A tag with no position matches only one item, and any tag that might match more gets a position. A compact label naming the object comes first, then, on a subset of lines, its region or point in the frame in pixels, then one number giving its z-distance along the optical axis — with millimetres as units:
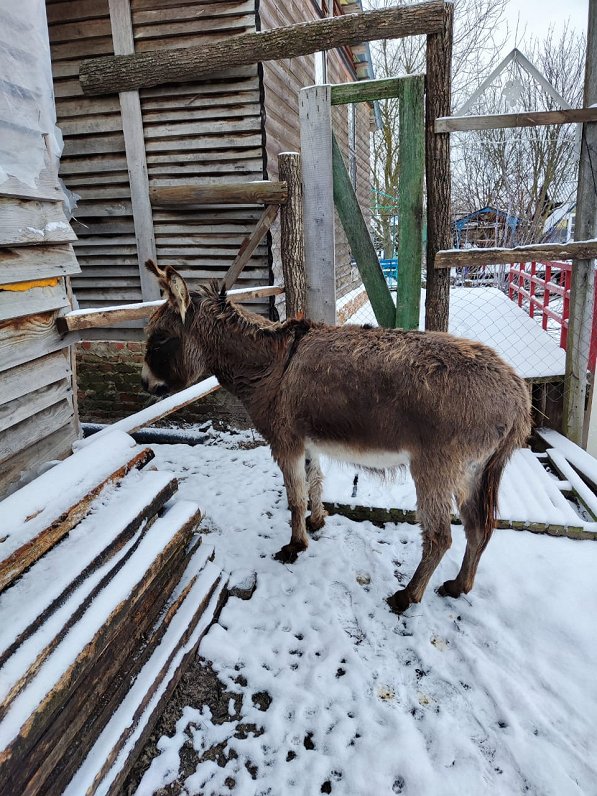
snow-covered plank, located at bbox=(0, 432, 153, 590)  1774
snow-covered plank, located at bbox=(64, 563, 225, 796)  1678
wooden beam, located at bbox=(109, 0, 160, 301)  5164
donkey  2369
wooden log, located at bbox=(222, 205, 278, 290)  4527
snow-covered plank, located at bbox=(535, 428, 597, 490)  3951
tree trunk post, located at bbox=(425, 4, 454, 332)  3424
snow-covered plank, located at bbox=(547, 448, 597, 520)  3529
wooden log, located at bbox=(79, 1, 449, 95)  3561
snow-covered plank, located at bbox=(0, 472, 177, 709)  1519
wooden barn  5086
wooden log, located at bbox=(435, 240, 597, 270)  3904
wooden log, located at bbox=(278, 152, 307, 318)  3975
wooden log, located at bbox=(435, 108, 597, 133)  3473
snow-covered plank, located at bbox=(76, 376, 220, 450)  3176
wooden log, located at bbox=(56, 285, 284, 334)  2648
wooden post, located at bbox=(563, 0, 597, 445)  3895
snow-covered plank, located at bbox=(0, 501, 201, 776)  1380
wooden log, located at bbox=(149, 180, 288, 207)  4105
